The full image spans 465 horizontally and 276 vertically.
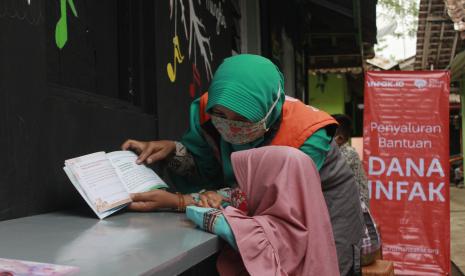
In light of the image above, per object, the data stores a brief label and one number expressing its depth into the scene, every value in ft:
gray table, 3.32
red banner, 15.94
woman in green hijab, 5.22
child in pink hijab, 4.33
